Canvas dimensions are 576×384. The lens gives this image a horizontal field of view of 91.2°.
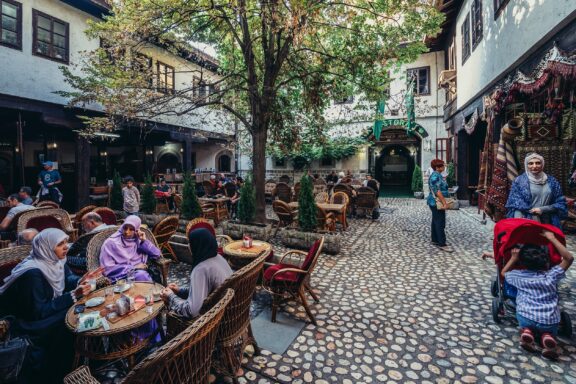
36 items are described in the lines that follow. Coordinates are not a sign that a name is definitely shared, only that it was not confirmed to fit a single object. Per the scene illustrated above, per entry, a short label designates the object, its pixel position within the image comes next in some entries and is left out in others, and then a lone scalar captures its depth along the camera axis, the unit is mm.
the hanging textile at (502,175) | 5176
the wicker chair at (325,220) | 8125
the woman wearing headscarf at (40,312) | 2357
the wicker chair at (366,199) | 10062
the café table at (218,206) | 9766
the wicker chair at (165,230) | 5191
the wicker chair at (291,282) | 3637
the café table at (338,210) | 8062
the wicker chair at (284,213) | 7988
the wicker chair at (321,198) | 9375
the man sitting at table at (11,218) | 5484
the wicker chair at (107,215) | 5866
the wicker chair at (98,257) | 3740
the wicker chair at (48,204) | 7180
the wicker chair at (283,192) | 11500
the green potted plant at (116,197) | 9625
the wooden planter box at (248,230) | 7300
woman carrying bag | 6543
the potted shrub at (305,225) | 6777
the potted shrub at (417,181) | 16547
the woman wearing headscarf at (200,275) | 2523
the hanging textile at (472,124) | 8528
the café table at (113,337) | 2385
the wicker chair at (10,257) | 2924
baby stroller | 3113
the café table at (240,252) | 4438
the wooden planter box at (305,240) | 6434
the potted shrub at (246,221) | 7419
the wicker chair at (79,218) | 6708
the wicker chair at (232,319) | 2471
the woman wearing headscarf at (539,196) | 4039
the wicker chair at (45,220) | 5090
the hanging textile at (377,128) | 14920
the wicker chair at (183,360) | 1569
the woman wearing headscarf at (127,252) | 3648
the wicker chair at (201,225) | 5055
